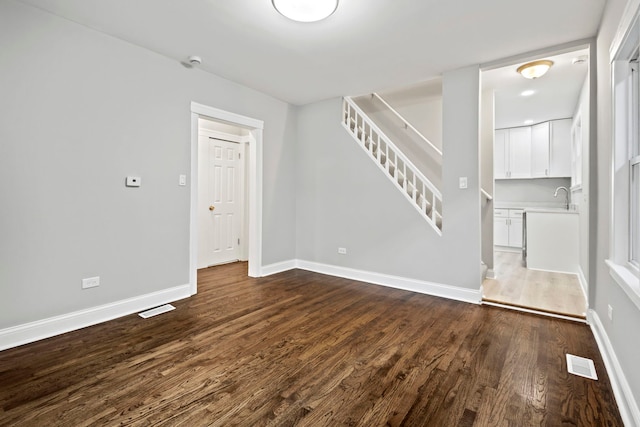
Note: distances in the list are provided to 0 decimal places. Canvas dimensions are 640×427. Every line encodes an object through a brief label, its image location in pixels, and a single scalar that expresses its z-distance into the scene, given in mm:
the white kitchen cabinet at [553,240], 4531
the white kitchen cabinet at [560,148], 5863
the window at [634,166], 1837
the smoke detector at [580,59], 3267
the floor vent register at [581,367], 1983
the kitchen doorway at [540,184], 3424
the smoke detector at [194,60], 3236
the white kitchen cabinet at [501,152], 6613
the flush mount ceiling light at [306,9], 2225
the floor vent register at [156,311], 2951
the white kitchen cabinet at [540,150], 6098
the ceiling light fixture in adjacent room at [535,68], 3426
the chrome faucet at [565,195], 6145
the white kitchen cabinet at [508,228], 6312
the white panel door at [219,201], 5023
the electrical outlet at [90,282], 2703
